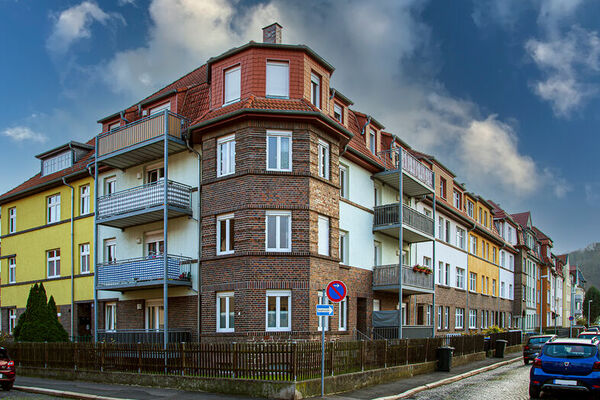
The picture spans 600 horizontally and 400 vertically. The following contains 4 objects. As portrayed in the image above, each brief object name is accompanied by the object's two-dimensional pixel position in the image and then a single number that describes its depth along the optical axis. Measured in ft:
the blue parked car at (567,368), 47.80
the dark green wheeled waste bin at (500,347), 102.01
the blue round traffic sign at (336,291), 50.31
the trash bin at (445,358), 76.23
